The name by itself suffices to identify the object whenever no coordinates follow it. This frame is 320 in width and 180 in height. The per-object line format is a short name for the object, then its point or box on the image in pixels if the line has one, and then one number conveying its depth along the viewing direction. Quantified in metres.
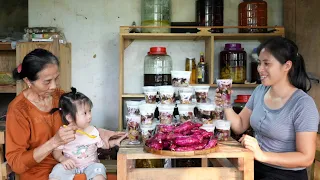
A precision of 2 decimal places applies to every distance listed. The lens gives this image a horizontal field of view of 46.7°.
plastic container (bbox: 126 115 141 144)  1.70
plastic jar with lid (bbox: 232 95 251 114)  2.89
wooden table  1.48
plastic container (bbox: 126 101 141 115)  1.72
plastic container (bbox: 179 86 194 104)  1.77
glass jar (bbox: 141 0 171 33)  2.94
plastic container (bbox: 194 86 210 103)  1.79
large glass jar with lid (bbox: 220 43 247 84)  2.97
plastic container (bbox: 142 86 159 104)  1.79
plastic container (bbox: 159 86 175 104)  1.76
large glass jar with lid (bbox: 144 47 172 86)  2.96
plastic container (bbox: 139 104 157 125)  1.69
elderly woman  1.70
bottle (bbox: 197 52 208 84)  2.96
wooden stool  1.80
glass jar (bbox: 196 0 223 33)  2.97
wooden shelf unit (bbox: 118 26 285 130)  2.82
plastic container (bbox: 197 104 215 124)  1.73
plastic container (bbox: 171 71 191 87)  1.84
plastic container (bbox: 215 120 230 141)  1.73
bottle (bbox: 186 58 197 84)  3.06
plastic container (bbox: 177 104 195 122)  1.75
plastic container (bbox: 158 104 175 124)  1.73
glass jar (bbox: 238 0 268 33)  2.99
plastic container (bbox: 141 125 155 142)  1.69
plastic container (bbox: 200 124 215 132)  1.69
